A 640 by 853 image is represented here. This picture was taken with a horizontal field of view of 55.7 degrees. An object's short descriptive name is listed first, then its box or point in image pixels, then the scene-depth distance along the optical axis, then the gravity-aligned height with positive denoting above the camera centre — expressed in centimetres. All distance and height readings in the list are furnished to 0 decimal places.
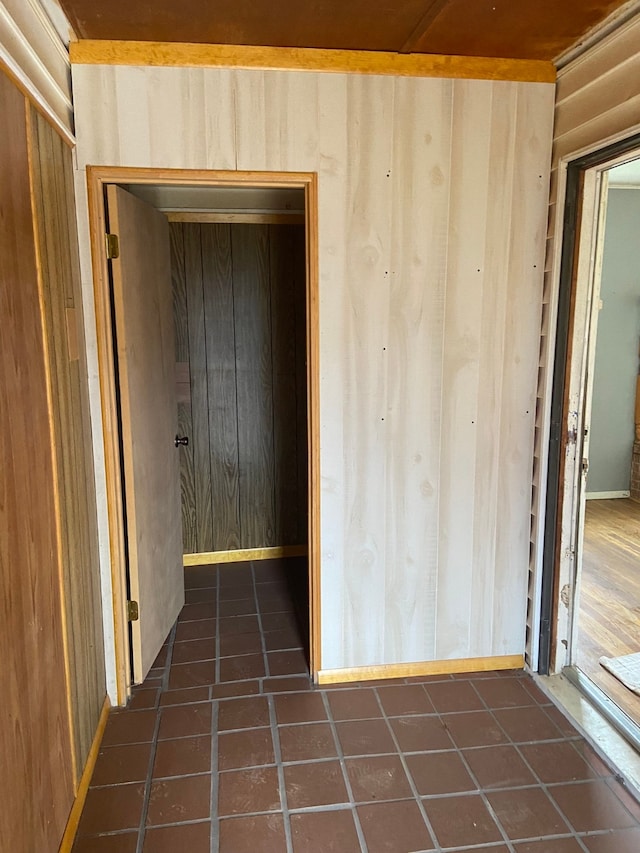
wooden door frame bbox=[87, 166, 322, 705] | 212 -3
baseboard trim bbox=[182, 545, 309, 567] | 374 -132
